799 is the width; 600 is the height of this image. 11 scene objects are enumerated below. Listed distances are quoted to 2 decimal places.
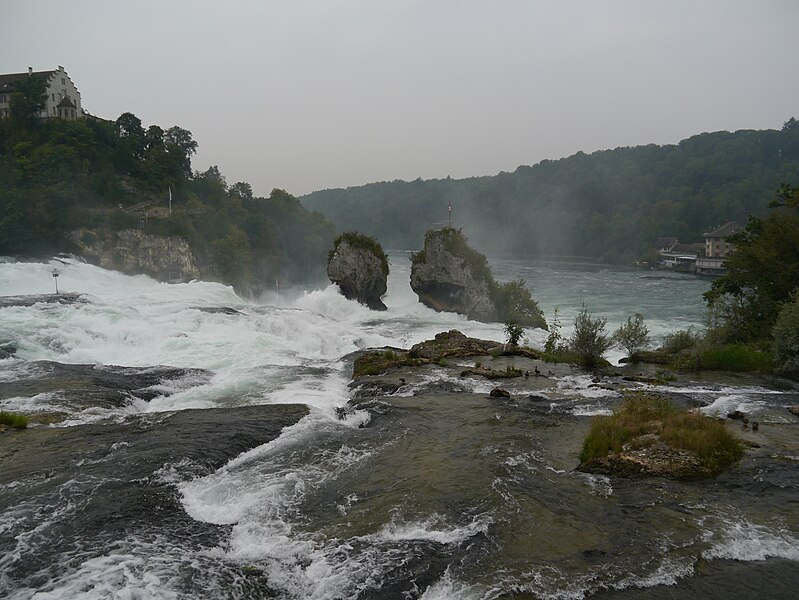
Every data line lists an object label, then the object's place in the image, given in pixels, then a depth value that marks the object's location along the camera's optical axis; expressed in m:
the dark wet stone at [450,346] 20.97
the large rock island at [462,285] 40.28
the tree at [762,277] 20.59
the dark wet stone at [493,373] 17.05
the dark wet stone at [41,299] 27.99
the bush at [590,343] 18.47
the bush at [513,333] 22.30
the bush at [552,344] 21.53
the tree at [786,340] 15.85
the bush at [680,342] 22.55
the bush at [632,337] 21.17
